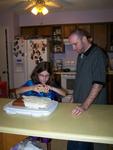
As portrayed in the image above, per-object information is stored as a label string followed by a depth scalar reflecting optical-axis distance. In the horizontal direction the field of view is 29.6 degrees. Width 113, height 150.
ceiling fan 3.50
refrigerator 4.99
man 1.75
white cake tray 1.47
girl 2.05
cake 1.52
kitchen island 1.18
